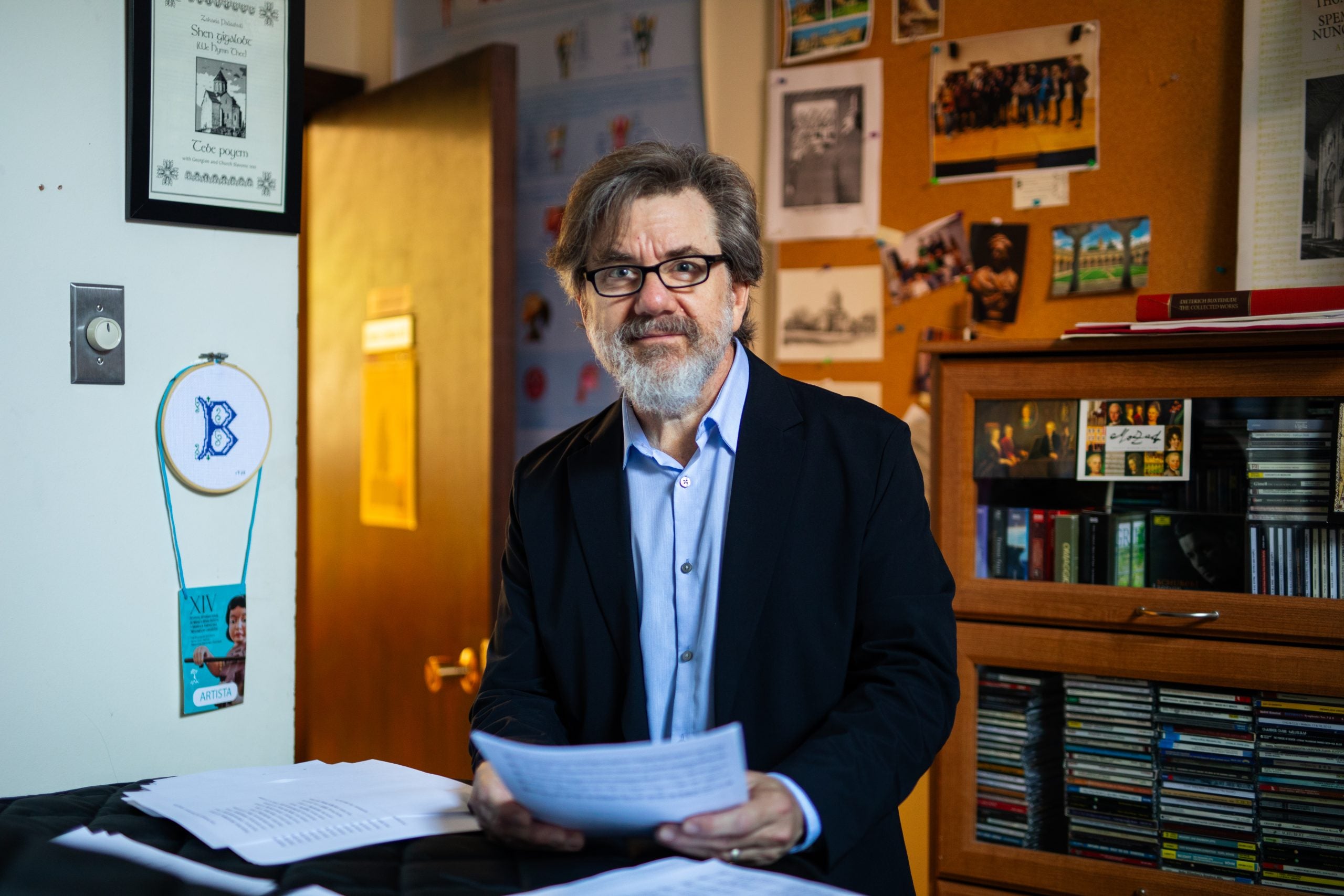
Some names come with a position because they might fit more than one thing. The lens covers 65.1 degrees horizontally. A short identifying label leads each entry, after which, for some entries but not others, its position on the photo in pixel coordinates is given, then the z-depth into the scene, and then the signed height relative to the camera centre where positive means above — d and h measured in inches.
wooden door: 98.8 +1.8
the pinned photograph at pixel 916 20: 92.0 +34.9
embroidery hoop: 59.2 -0.9
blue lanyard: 59.2 -3.3
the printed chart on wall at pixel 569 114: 108.4 +32.2
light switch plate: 56.5 +3.9
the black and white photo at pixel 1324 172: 75.7 +17.9
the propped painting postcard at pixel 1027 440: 74.8 -1.6
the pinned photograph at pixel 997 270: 88.9 +12.5
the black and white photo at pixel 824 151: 95.7 +24.5
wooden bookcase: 66.4 -13.1
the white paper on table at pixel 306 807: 34.2 -14.3
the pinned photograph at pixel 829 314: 96.0 +9.4
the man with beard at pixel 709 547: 49.1 -6.6
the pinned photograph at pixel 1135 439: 71.2 -1.4
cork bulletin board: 80.9 +21.2
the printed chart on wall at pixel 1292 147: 75.8 +19.9
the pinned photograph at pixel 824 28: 95.7 +35.8
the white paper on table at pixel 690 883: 29.5 -13.5
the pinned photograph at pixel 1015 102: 85.8 +26.5
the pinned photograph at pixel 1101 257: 84.0 +13.1
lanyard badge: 60.0 -3.2
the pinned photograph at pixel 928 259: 91.3 +13.9
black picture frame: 57.9 +13.9
